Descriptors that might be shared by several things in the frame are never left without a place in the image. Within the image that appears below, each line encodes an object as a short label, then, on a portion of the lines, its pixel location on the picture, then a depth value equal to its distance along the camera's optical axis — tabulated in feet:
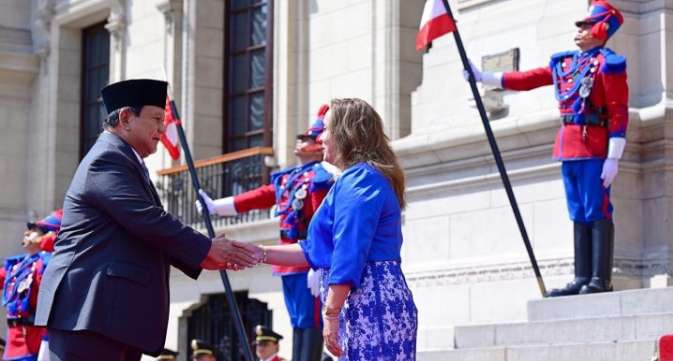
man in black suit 22.68
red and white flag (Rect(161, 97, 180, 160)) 41.27
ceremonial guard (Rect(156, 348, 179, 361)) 48.24
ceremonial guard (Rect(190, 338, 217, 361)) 47.32
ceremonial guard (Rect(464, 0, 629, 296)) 35.35
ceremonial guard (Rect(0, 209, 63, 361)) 42.93
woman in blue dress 22.80
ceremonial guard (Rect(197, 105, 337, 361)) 37.29
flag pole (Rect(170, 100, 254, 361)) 34.83
